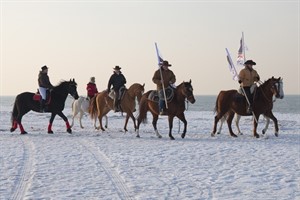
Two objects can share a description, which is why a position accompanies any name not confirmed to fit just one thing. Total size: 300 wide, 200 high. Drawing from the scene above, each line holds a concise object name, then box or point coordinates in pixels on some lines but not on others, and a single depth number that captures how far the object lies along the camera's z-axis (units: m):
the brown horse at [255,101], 14.62
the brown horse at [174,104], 14.09
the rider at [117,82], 17.03
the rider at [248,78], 15.06
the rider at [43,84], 16.38
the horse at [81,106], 19.92
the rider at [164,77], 15.06
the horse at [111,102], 16.58
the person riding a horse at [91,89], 20.29
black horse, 16.52
